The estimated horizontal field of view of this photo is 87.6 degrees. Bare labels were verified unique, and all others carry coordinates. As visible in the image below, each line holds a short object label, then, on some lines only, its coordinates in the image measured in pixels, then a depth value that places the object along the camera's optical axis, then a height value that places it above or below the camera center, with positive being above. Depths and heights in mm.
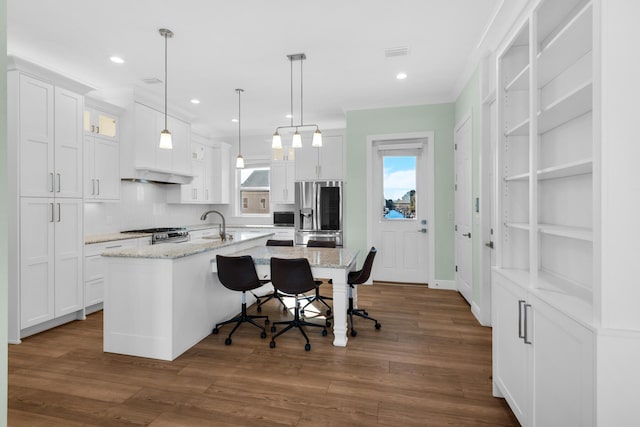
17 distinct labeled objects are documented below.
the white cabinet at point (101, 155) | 4227 +748
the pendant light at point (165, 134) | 3001 +732
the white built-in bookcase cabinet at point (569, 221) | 1121 -40
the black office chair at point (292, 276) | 2870 -564
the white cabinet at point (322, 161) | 5750 +896
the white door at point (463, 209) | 4126 +43
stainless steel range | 4723 -337
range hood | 4742 +566
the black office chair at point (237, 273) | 3020 -562
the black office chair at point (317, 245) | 4332 -433
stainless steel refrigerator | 5535 +21
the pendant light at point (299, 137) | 3471 +798
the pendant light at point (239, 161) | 4613 +705
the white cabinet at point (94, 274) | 3807 -725
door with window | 5344 +23
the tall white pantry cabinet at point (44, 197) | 3047 +141
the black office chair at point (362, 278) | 3289 -663
